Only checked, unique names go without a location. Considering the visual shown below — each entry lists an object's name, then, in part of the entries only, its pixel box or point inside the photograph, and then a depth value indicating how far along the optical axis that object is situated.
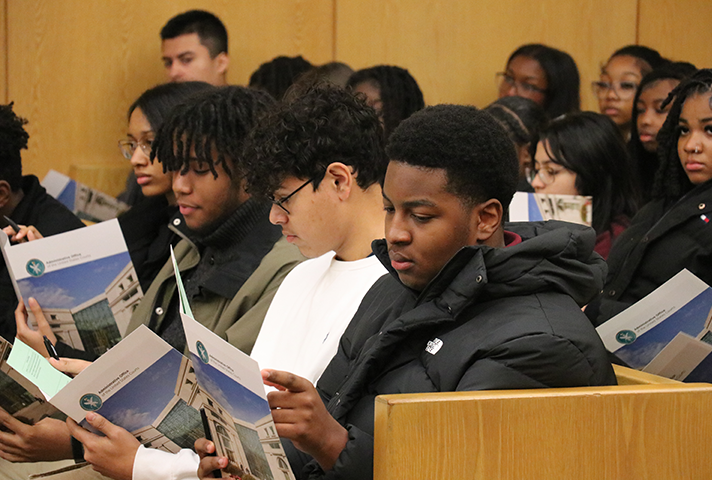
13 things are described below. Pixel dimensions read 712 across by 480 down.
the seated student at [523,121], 7.11
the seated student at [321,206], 3.71
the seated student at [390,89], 7.75
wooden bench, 2.38
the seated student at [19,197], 6.05
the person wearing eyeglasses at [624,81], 8.66
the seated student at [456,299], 2.56
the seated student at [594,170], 5.91
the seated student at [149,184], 6.02
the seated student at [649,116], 6.73
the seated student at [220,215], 4.37
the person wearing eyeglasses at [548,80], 9.00
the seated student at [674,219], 4.63
